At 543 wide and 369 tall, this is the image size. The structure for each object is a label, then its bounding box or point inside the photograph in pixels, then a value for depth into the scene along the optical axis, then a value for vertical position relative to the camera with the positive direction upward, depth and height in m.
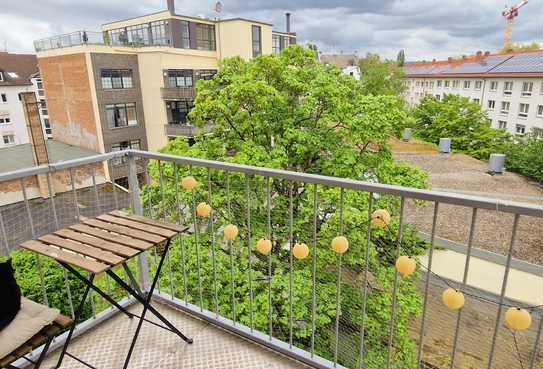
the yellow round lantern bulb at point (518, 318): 1.39 -0.88
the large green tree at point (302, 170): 5.82 -1.77
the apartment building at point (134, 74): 18.28 +1.30
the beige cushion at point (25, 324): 1.49 -0.97
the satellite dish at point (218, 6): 22.22 +5.45
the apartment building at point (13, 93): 26.89 +0.60
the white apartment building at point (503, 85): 27.64 +0.38
